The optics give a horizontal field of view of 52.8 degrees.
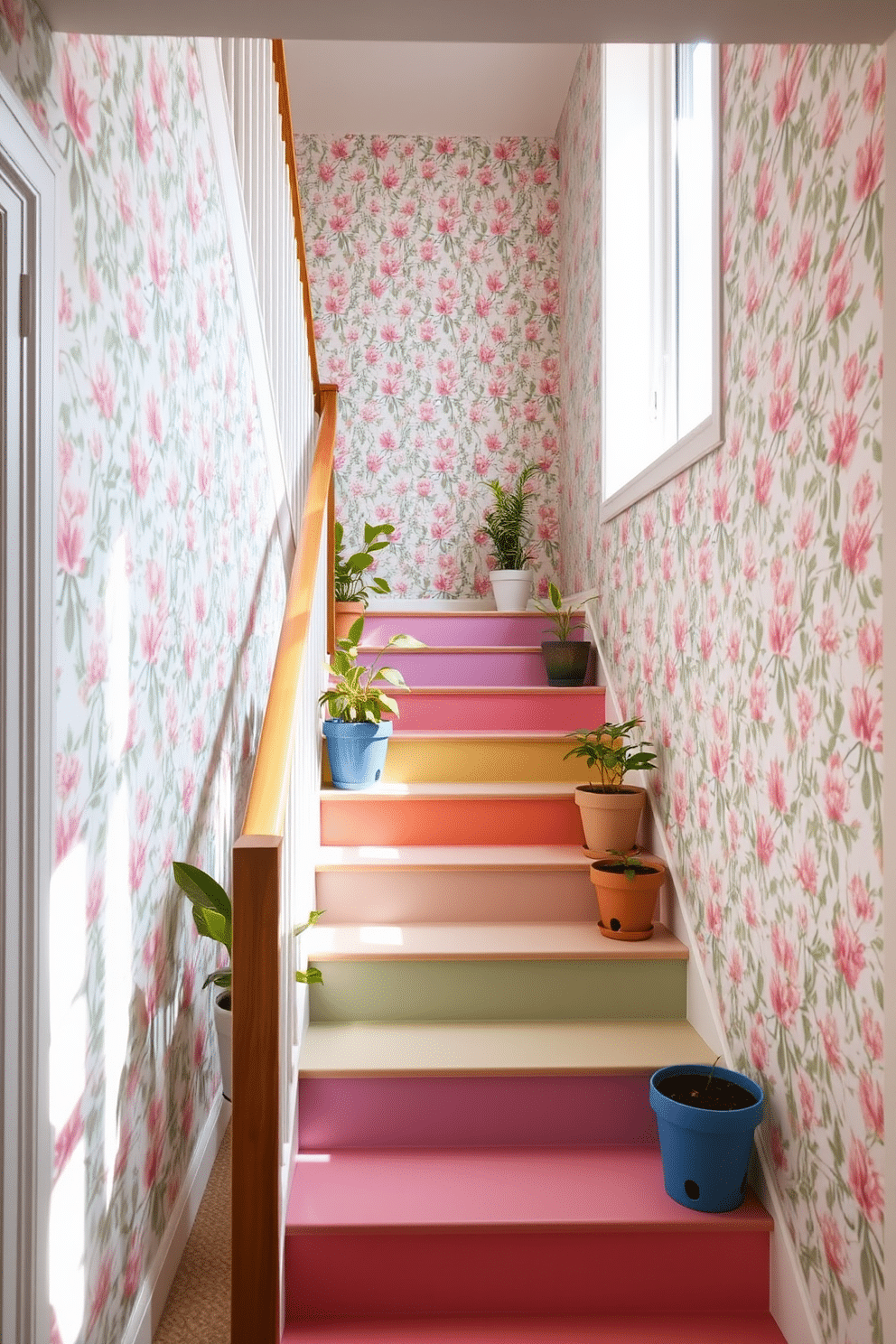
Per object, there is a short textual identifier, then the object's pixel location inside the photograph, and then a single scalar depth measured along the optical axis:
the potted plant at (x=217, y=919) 1.61
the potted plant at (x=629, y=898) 2.08
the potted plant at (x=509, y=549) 4.13
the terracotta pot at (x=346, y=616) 3.40
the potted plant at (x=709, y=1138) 1.51
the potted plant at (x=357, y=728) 2.52
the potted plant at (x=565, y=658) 3.08
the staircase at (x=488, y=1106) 1.54
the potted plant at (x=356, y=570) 3.78
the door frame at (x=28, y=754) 1.01
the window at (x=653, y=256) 2.72
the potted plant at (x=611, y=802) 2.26
